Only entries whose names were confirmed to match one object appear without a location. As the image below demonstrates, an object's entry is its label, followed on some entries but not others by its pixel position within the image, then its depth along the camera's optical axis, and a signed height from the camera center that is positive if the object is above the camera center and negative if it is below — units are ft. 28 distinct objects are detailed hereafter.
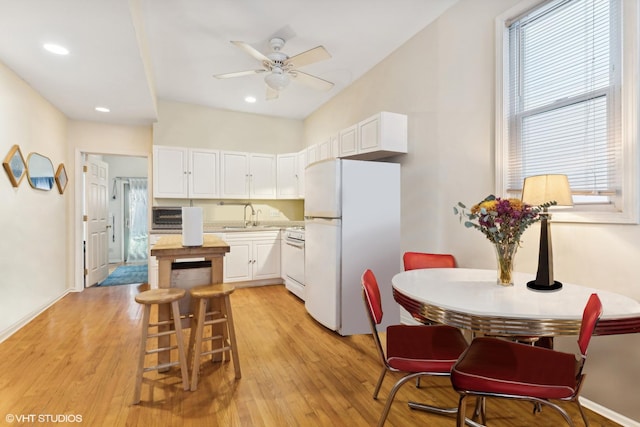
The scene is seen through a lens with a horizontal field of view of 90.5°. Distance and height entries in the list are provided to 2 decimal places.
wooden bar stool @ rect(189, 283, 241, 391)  6.97 -2.62
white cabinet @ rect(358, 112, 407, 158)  10.80 +2.69
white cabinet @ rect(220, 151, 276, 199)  17.25 +2.01
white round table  4.21 -1.39
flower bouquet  5.49 -0.21
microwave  15.47 -0.34
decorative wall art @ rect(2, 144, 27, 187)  9.89 +1.48
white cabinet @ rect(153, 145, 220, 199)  15.83 +1.98
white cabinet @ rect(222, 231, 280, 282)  15.58 -2.29
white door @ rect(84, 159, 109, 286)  16.08 -0.53
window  5.90 +2.34
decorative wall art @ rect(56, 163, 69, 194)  13.91 +1.49
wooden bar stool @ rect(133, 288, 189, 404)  6.48 -2.51
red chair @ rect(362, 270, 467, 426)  5.03 -2.37
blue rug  17.42 -3.89
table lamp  5.59 +0.15
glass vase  5.71 -0.91
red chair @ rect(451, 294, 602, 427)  4.01 -2.30
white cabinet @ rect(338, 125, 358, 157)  12.16 +2.79
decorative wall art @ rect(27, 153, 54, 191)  11.39 +1.51
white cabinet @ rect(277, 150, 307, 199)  18.29 +2.03
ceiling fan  9.41 +4.68
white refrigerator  9.98 -0.82
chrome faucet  18.26 -0.11
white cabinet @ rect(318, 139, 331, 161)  14.27 +2.86
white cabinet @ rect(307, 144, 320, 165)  15.40 +2.89
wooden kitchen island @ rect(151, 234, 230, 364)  7.42 -1.11
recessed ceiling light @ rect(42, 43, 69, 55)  8.72 +4.57
